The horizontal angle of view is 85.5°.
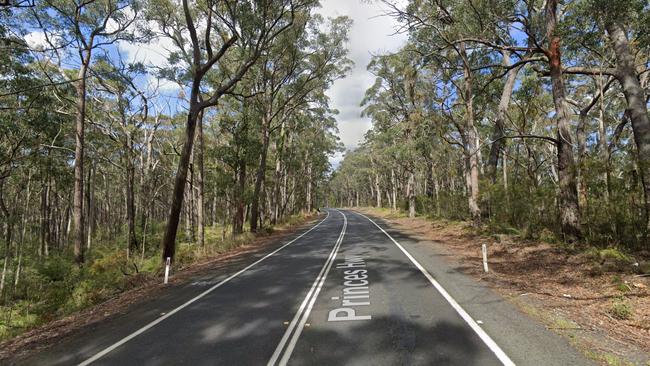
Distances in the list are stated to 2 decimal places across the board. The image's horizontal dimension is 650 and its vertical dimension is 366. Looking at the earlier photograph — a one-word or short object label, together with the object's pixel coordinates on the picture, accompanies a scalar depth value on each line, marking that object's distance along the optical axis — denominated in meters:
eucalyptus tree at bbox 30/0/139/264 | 15.25
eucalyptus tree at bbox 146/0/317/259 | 13.01
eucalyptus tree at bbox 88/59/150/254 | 18.74
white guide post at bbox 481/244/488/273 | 9.30
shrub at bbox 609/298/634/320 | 5.61
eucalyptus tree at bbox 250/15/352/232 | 20.89
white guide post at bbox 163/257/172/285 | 10.34
